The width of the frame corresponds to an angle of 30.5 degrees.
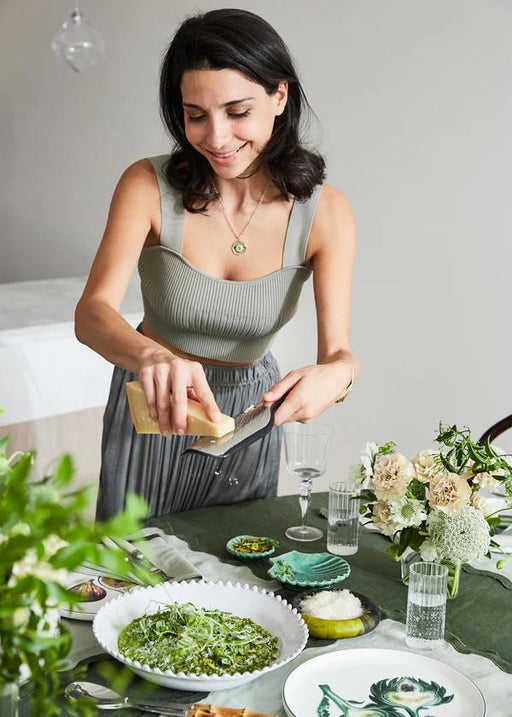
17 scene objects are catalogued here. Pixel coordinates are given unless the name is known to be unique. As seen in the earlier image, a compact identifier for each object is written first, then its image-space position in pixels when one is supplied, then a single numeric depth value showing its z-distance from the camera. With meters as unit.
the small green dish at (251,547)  1.63
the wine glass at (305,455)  1.75
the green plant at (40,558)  0.63
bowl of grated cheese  1.36
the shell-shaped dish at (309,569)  1.53
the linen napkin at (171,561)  1.52
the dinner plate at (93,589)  1.39
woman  1.95
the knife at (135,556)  1.52
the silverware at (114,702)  1.14
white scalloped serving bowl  1.18
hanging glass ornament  3.98
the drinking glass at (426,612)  1.34
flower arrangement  1.45
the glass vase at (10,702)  0.78
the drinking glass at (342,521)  1.68
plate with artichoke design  1.18
